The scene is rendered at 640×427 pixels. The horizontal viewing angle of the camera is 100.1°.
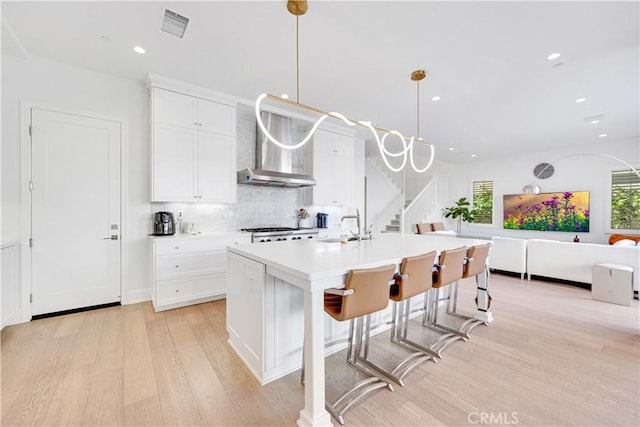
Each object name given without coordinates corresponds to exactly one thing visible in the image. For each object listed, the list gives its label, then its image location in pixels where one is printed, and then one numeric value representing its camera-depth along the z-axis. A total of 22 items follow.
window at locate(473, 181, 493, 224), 8.29
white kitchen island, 1.51
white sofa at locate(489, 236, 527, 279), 4.79
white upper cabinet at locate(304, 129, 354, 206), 4.96
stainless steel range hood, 4.24
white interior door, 2.99
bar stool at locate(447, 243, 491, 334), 2.63
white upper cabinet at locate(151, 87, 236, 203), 3.39
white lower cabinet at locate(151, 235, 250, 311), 3.19
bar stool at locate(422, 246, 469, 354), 2.26
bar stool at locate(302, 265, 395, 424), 1.58
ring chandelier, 2.10
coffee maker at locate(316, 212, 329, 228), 5.27
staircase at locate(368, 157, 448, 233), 7.64
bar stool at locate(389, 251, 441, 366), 1.92
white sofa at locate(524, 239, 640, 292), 3.78
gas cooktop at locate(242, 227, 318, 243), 3.80
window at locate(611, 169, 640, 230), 6.04
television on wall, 6.72
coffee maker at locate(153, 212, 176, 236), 3.49
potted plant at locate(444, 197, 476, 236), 7.79
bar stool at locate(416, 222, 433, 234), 6.50
